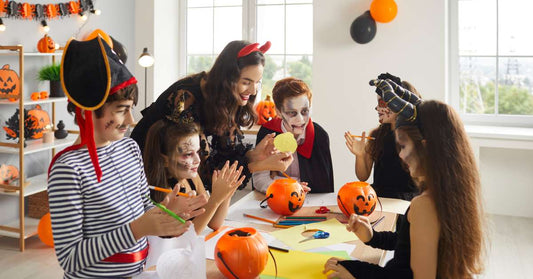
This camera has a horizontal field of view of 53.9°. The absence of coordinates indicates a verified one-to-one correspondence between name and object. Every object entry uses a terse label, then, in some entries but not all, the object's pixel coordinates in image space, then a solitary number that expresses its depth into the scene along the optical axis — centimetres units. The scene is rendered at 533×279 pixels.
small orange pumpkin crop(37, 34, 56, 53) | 381
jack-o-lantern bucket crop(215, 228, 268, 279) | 150
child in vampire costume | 261
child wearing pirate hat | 131
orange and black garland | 364
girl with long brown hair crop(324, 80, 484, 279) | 145
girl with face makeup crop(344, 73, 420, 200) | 258
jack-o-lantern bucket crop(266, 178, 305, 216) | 213
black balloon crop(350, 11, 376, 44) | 415
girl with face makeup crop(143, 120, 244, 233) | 194
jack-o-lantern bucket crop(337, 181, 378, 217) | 212
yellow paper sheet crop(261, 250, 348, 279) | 157
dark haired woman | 219
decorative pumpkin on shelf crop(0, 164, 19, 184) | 361
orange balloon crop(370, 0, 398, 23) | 407
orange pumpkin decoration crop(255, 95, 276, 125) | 430
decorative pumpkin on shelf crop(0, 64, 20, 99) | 350
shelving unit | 344
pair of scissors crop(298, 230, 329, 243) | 189
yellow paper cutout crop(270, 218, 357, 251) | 183
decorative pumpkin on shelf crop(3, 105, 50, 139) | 362
